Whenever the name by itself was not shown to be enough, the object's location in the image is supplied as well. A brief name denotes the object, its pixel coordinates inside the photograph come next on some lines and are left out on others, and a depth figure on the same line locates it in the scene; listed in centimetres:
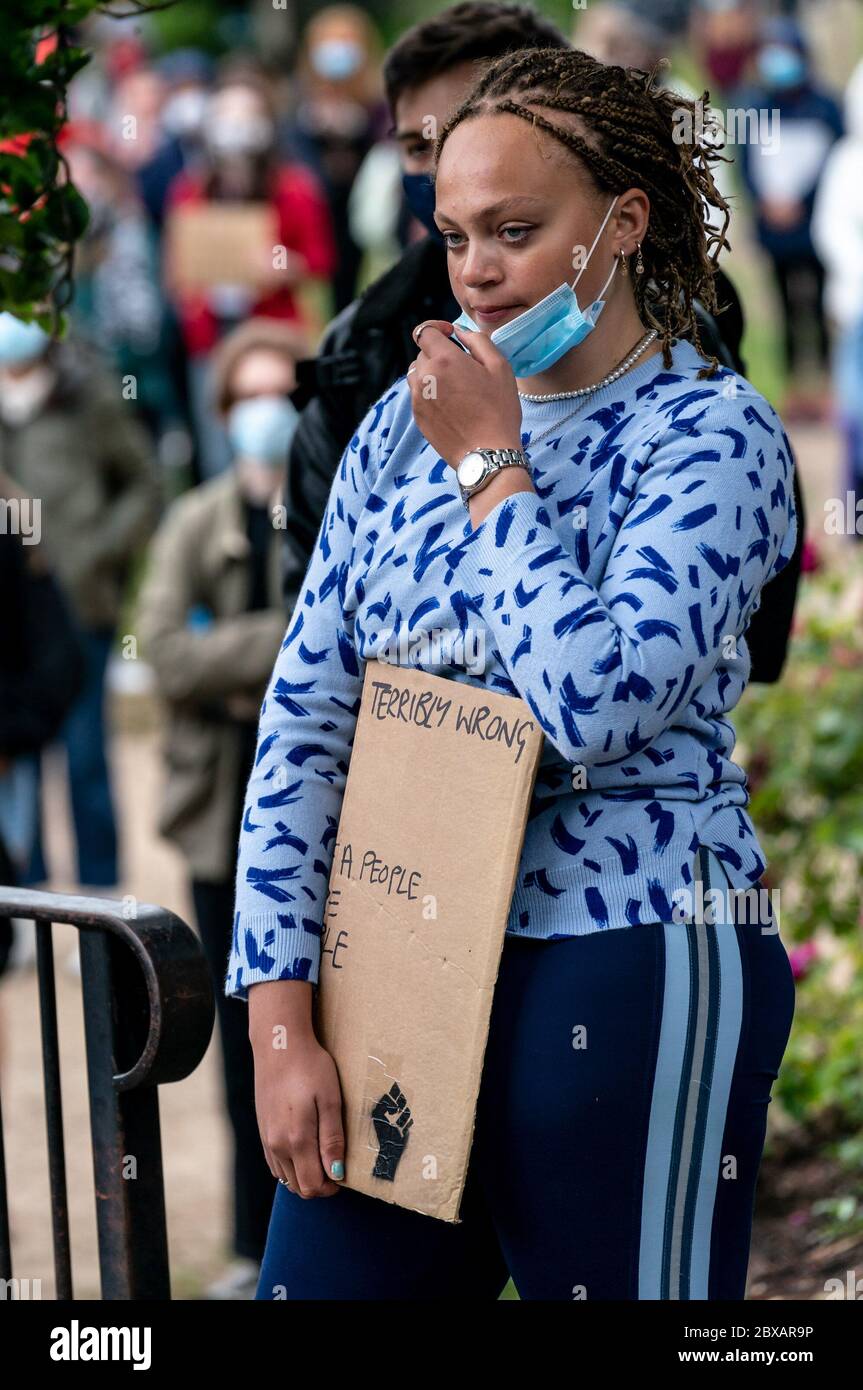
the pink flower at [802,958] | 852
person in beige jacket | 936
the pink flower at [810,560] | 858
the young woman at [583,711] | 392
